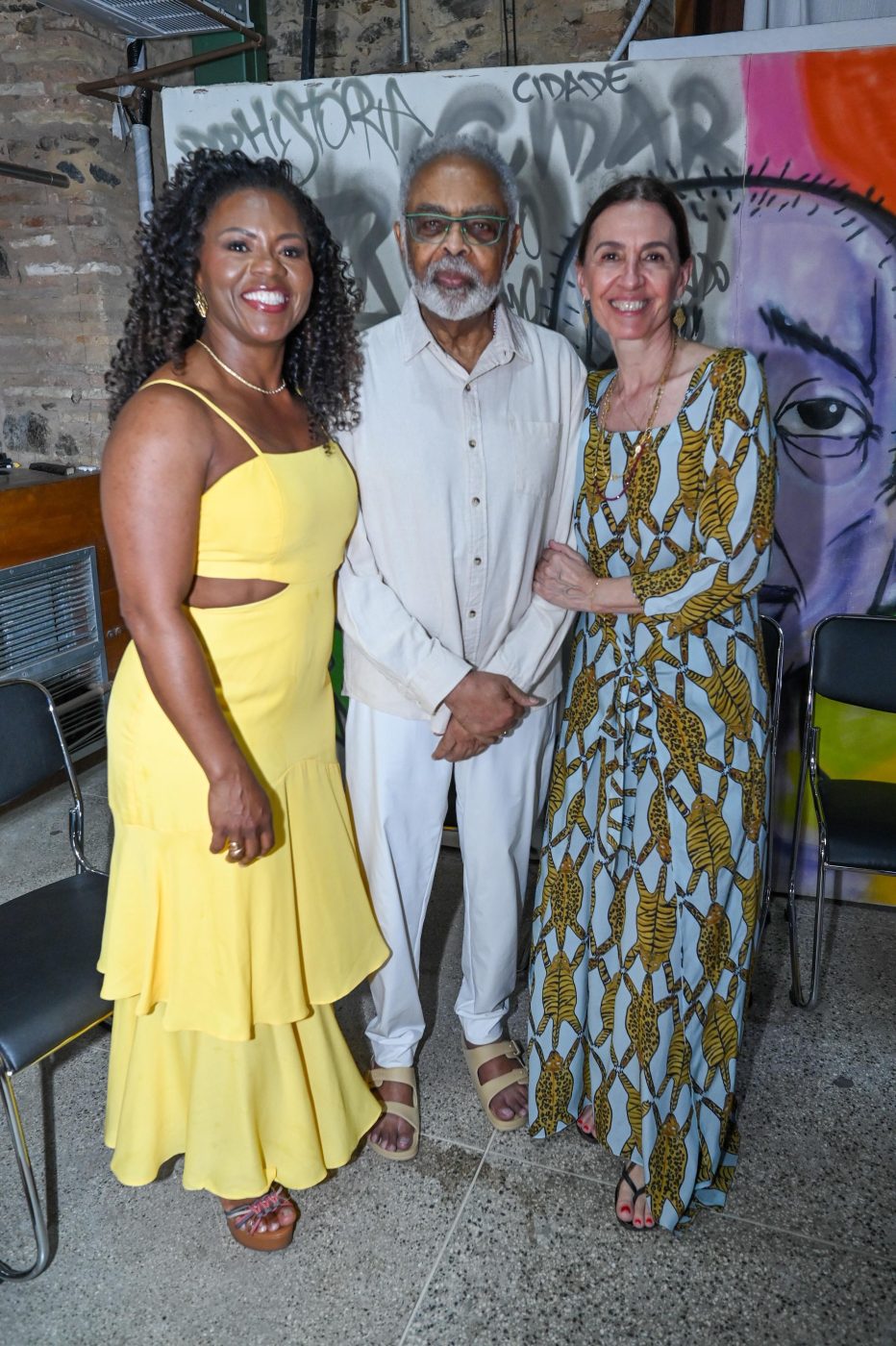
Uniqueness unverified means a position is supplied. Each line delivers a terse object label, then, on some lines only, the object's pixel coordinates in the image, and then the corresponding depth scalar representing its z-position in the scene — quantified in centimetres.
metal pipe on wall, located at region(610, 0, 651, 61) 323
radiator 376
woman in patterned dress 180
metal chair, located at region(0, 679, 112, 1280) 183
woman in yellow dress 164
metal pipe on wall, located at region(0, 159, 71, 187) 396
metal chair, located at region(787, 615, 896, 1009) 270
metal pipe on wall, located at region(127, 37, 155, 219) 434
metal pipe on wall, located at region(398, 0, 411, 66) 414
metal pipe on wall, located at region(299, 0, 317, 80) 390
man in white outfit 197
